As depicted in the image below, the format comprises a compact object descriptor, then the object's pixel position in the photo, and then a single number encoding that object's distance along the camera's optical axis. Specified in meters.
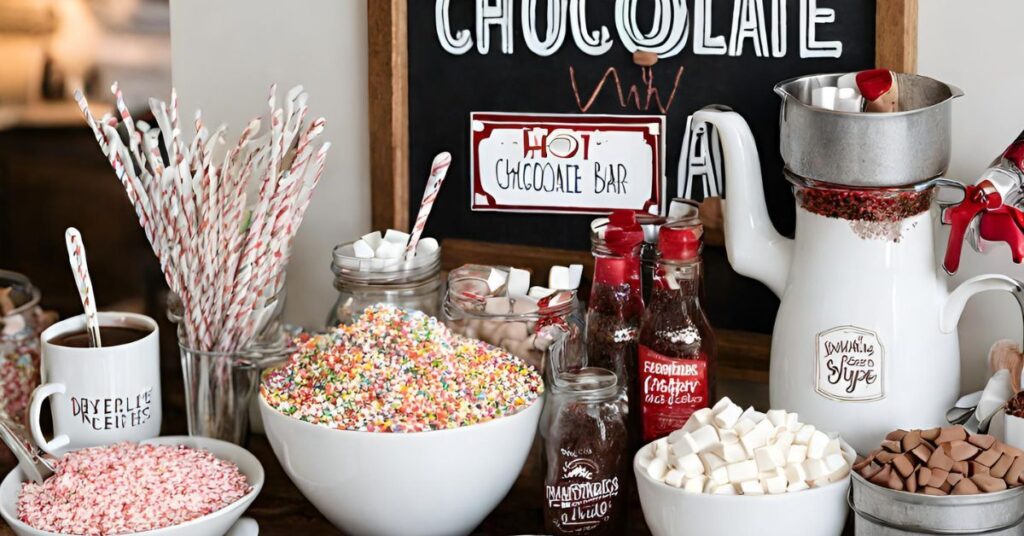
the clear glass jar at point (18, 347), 1.42
